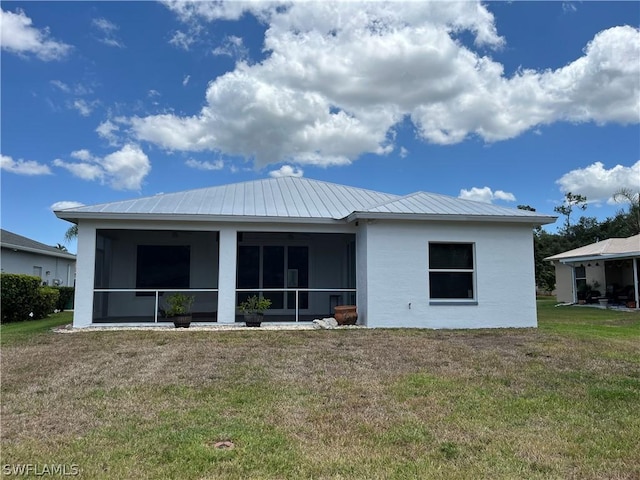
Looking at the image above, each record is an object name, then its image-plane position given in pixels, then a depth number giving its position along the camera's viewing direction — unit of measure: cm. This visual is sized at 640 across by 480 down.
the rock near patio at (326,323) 1162
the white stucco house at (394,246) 1176
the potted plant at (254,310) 1181
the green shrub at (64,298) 1958
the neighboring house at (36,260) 2011
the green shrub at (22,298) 1448
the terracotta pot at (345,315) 1203
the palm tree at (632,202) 3559
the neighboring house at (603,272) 2072
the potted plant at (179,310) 1155
